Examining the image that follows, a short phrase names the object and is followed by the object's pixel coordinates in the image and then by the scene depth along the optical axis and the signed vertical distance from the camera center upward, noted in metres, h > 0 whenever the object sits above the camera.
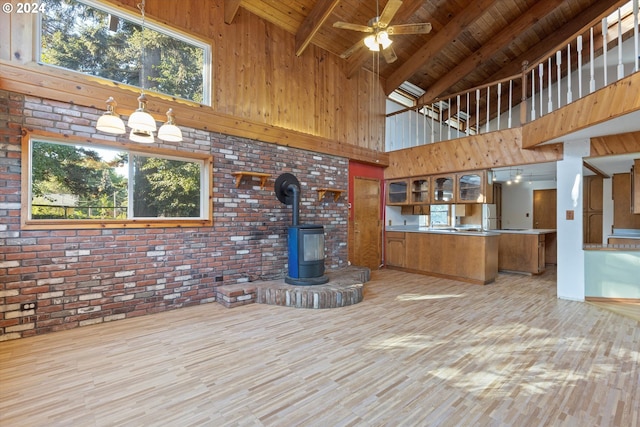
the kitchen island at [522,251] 6.04 -0.75
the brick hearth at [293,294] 3.90 -1.08
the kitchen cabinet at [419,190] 6.37 +0.55
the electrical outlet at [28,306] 2.94 -0.93
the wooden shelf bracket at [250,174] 4.29 +0.58
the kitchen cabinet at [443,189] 5.98 +0.54
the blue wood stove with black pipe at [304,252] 4.21 -0.54
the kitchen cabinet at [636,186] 4.63 +0.47
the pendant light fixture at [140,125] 2.49 +0.78
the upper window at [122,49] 3.21 +2.01
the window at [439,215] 7.35 +0.00
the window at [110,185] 3.12 +0.34
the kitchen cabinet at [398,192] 6.71 +0.53
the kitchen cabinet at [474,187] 5.49 +0.53
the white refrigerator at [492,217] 8.37 -0.06
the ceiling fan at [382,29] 3.66 +2.36
